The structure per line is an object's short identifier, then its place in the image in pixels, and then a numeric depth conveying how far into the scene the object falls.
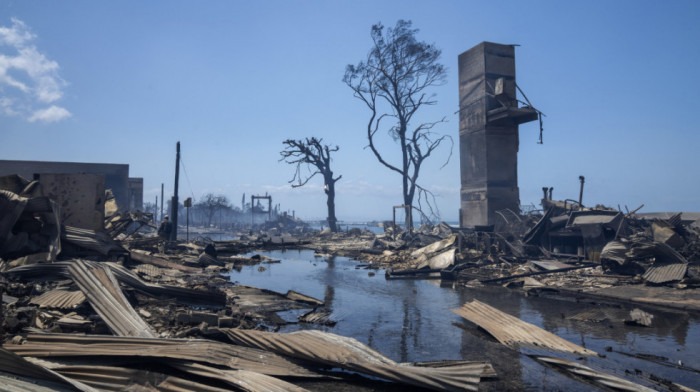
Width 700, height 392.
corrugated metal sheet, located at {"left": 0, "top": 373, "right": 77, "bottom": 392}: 2.51
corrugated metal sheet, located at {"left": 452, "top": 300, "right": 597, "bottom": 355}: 4.90
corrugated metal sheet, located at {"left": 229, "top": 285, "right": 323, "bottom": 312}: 7.09
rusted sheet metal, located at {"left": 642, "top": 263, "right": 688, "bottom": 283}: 8.80
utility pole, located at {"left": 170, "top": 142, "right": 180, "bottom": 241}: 19.79
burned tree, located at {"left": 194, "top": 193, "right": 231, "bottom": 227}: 52.42
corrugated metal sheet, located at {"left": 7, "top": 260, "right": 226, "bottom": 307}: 6.68
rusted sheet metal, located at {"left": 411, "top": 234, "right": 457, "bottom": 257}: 15.00
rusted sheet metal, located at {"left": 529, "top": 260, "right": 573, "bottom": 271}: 11.01
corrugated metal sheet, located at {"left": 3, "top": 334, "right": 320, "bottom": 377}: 3.53
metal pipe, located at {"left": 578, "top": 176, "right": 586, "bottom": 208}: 14.27
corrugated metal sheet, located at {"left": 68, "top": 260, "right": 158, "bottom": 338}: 4.44
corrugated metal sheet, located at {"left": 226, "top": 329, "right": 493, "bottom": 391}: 3.52
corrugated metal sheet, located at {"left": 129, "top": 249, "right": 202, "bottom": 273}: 10.48
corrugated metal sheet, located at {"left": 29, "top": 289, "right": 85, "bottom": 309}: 5.20
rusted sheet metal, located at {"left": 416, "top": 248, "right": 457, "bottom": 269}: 12.72
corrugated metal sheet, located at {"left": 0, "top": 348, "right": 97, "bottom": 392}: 2.91
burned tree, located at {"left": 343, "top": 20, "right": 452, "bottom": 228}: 28.83
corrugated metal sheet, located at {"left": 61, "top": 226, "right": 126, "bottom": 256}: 8.44
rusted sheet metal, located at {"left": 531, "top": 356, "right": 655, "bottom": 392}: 3.61
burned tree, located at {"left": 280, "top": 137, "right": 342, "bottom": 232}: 34.53
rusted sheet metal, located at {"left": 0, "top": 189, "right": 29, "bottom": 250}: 7.09
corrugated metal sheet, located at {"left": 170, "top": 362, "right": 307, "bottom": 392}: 3.15
